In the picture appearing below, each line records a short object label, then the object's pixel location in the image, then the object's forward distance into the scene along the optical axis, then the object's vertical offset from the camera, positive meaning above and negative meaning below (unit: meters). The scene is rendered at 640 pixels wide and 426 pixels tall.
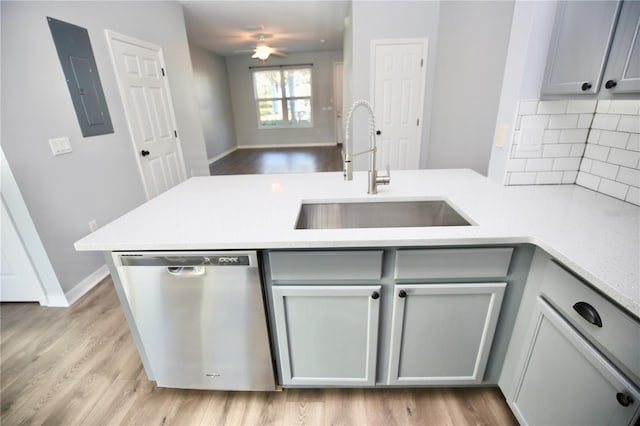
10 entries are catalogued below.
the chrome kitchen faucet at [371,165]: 1.35 -0.28
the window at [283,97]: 8.23 +0.27
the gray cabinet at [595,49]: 0.97 +0.16
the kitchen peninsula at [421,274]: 0.99 -0.60
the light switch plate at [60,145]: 2.11 -0.21
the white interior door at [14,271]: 2.04 -1.08
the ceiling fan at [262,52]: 5.19 +0.94
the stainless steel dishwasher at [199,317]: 1.13 -0.83
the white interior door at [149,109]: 2.80 +0.03
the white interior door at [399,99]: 3.63 +0.05
